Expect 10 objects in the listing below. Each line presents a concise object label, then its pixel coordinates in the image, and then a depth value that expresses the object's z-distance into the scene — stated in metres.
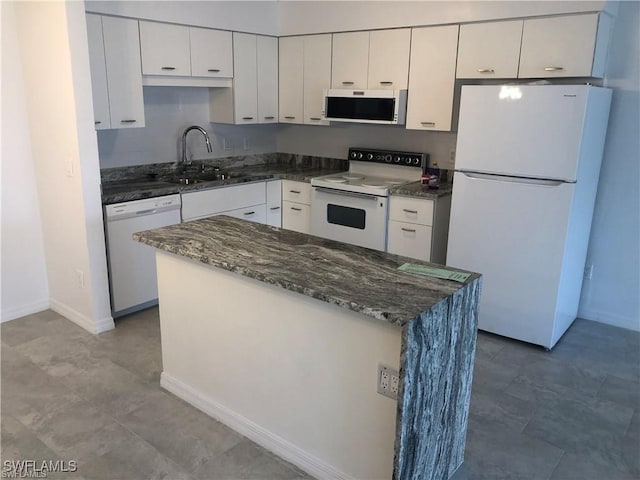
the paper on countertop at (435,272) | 2.12
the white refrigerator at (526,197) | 3.20
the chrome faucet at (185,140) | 4.58
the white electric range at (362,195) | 4.22
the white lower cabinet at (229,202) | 4.09
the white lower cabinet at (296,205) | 4.74
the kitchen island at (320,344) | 1.91
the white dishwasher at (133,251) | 3.65
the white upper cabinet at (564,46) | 3.31
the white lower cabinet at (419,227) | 3.97
